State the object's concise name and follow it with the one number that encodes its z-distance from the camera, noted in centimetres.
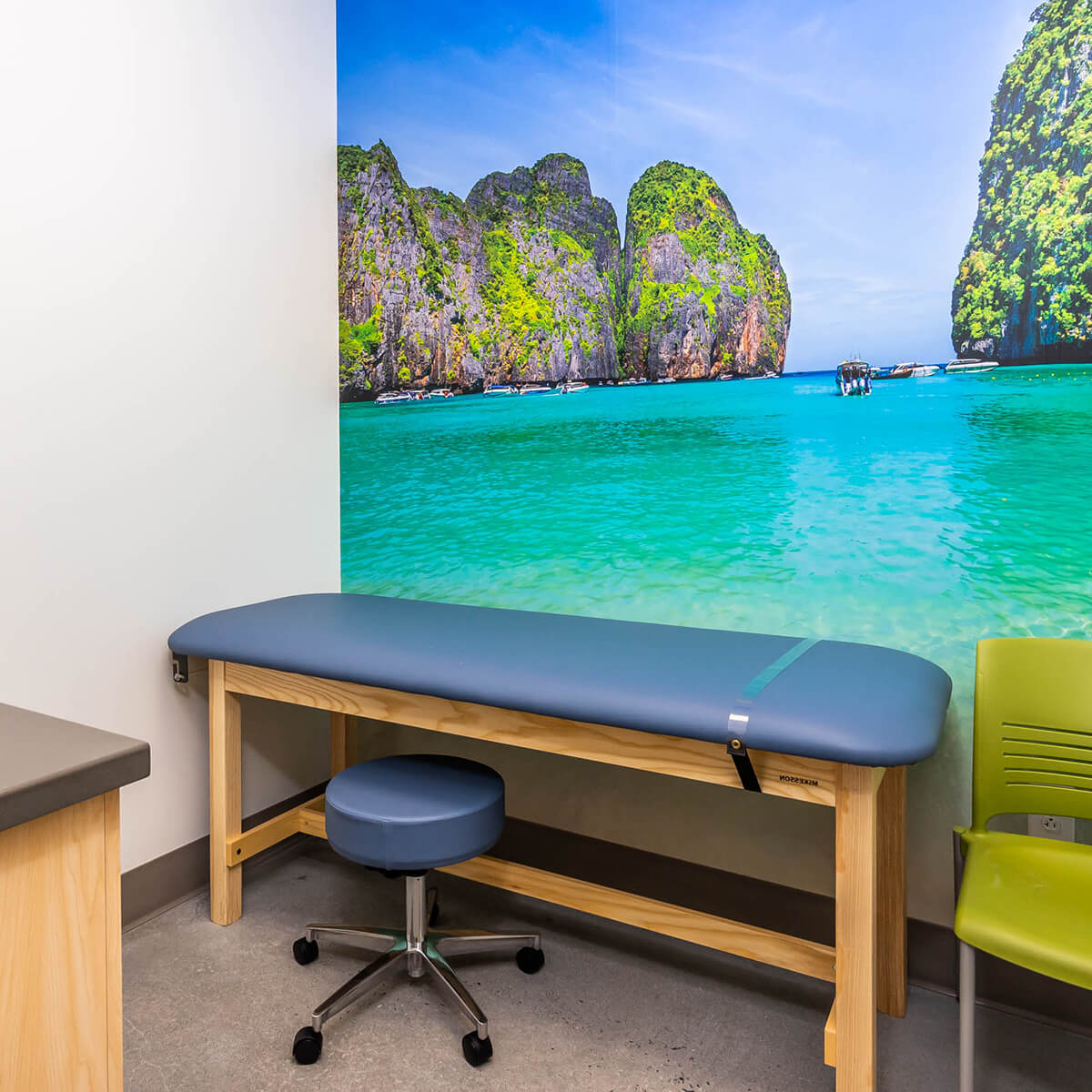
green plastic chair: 157
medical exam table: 144
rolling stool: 172
